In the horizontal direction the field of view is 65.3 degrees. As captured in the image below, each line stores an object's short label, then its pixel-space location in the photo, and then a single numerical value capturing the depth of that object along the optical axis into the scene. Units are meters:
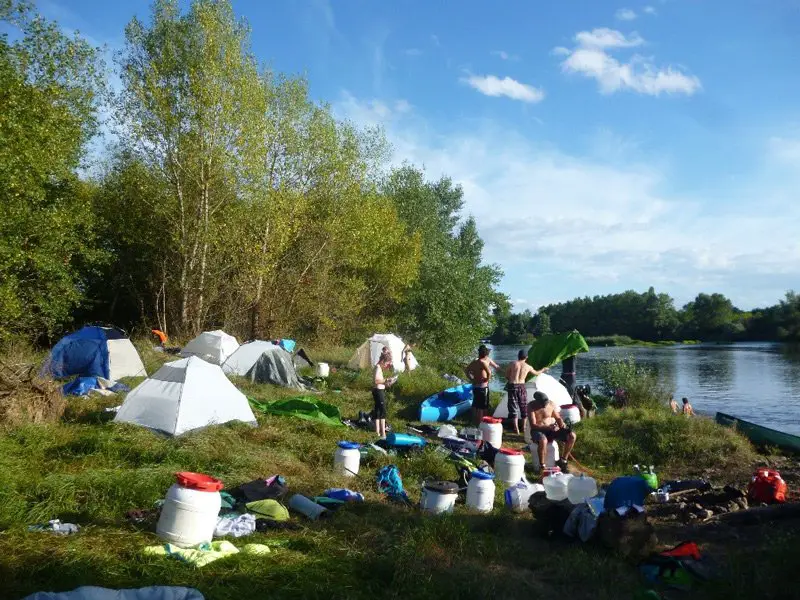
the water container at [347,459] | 7.39
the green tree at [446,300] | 28.47
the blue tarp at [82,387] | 10.88
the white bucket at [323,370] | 16.09
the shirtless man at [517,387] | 11.38
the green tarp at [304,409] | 10.46
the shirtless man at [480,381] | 11.69
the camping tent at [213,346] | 15.86
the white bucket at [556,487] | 7.25
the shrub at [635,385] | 16.09
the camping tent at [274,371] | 14.09
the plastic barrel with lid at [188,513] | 4.71
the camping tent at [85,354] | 11.86
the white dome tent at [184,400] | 8.59
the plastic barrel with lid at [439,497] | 6.08
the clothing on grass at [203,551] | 4.38
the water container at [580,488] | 7.19
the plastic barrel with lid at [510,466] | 7.36
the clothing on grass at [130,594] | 3.16
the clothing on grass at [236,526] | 5.15
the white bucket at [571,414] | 11.35
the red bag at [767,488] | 7.11
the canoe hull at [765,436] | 11.49
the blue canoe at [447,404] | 12.53
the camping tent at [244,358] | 14.42
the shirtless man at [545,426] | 8.70
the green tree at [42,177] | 12.83
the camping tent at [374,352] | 18.98
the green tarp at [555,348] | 13.73
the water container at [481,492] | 6.46
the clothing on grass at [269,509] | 5.57
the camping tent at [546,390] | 12.00
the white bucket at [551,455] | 8.73
